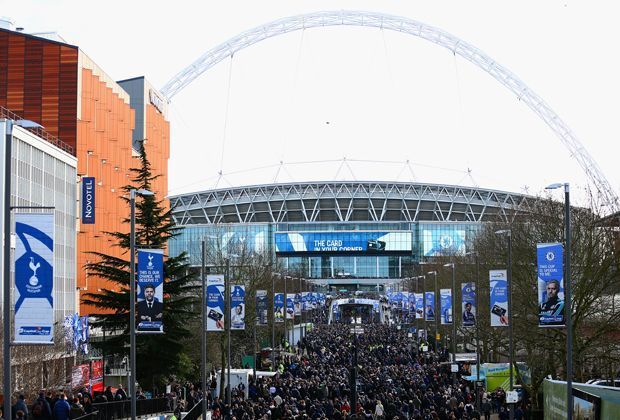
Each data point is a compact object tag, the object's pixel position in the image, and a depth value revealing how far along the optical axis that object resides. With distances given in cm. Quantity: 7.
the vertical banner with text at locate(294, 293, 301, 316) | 8436
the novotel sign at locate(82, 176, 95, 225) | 7638
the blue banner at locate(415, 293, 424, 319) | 8490
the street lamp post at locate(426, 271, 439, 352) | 8562
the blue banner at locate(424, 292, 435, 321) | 7711
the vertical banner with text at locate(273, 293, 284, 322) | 7438
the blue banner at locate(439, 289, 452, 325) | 6200
